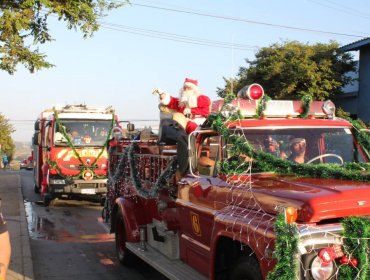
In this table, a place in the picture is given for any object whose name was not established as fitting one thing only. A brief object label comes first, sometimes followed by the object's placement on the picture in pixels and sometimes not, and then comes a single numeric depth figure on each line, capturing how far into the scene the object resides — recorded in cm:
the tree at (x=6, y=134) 5966
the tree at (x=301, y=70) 2061
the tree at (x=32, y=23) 1022
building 2220
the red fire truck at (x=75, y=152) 1388
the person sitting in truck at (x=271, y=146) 464
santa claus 645
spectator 391
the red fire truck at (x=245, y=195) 339
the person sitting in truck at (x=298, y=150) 458
